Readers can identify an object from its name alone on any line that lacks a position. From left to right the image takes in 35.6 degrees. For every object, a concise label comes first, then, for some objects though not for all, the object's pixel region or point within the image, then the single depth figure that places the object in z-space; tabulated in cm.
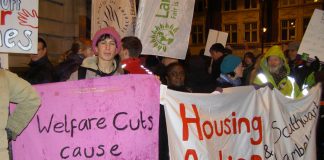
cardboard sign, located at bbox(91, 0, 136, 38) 638
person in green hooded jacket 604
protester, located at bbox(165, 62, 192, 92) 510
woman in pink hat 415
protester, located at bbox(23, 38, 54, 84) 509
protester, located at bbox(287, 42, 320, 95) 677
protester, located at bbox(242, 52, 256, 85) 884
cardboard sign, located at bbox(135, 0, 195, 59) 593
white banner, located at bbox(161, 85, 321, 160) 439
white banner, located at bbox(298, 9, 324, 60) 716
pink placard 385
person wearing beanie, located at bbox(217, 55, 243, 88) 551
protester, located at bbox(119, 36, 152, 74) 447
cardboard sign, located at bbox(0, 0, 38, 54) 408
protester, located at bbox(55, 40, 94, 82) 550
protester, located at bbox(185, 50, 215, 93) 694
